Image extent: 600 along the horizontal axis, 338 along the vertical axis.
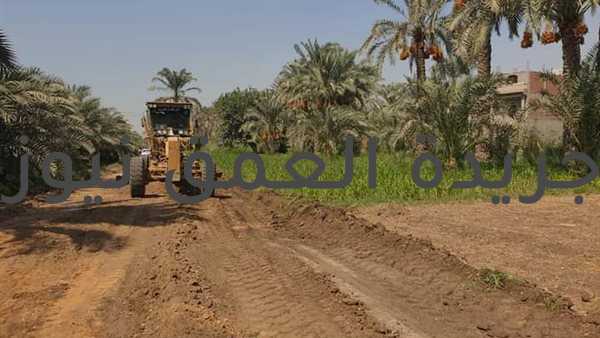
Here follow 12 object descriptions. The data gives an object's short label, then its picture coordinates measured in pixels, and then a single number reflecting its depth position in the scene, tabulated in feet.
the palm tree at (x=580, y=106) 54.60
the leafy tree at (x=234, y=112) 185.78
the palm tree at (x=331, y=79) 117.29
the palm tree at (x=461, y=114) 60.39
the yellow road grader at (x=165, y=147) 50.47
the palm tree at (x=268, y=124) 153.17
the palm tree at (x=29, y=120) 49.32
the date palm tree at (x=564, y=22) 55.11
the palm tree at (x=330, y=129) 106.73
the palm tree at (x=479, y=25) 64.06
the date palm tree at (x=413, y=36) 90.53
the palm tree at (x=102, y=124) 104.27
